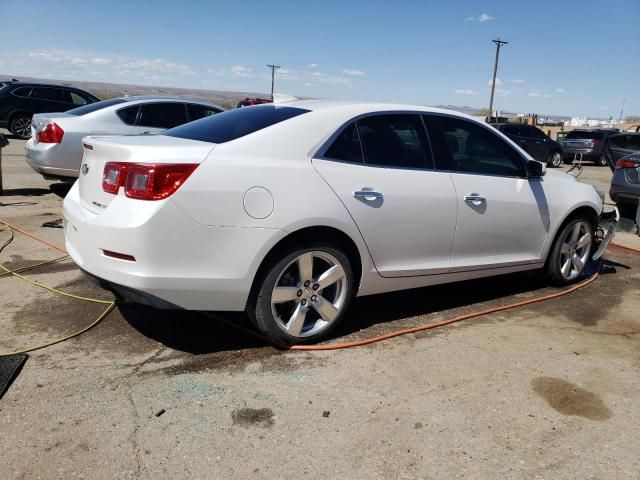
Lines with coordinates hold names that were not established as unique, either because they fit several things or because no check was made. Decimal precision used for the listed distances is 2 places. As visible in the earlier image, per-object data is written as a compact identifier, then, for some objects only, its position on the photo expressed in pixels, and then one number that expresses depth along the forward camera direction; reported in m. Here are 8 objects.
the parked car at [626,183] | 7.72
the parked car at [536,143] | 21.17
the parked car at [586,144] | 22.55
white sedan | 3.17
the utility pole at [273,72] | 87.62
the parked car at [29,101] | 16.98
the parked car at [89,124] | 7.96
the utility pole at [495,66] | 54.88
